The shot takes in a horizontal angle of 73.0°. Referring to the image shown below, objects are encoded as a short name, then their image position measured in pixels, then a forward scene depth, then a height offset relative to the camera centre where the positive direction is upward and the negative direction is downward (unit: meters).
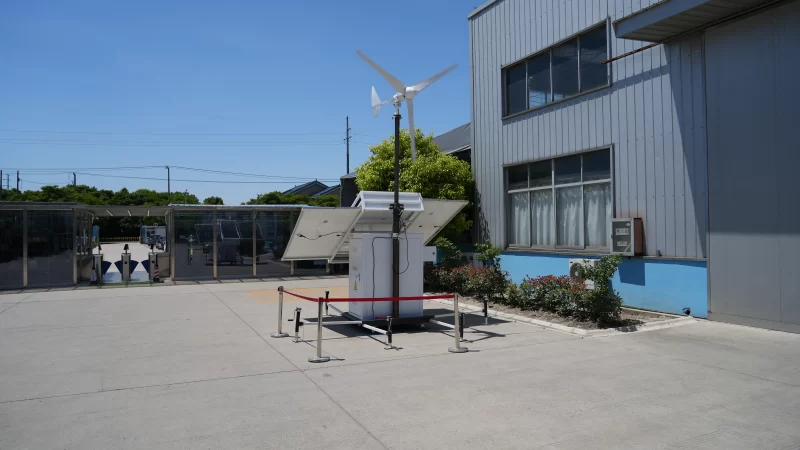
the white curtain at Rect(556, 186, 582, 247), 13.32 +0.44
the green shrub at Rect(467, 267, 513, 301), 12.88 -1.17
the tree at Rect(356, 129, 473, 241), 16.14 +1.88
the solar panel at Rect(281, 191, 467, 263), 9.98 +0.28
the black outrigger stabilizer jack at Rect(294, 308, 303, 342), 8.66 -1.37
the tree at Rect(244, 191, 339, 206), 43.22 +3.72
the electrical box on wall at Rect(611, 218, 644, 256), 11.29 -0.10
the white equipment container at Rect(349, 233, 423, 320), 9.89 -0.66
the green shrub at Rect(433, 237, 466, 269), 15.14 -0.54
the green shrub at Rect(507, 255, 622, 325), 9.80 -1.21
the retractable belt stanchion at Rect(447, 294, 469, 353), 8.10 -1.71
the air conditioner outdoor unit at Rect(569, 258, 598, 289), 12.22 -0.73
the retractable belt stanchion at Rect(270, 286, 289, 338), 9.35 -1.65
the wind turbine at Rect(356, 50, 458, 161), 9.90 +2.72
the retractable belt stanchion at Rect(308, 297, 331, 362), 7.49 -1.67
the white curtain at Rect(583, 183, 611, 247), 12.49 +0.47
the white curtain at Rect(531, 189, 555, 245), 14.20 +0.46
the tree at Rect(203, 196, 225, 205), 65.31 +4.65
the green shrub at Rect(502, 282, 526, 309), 11.70 -1.36
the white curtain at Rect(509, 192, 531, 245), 14.98 +0.38
